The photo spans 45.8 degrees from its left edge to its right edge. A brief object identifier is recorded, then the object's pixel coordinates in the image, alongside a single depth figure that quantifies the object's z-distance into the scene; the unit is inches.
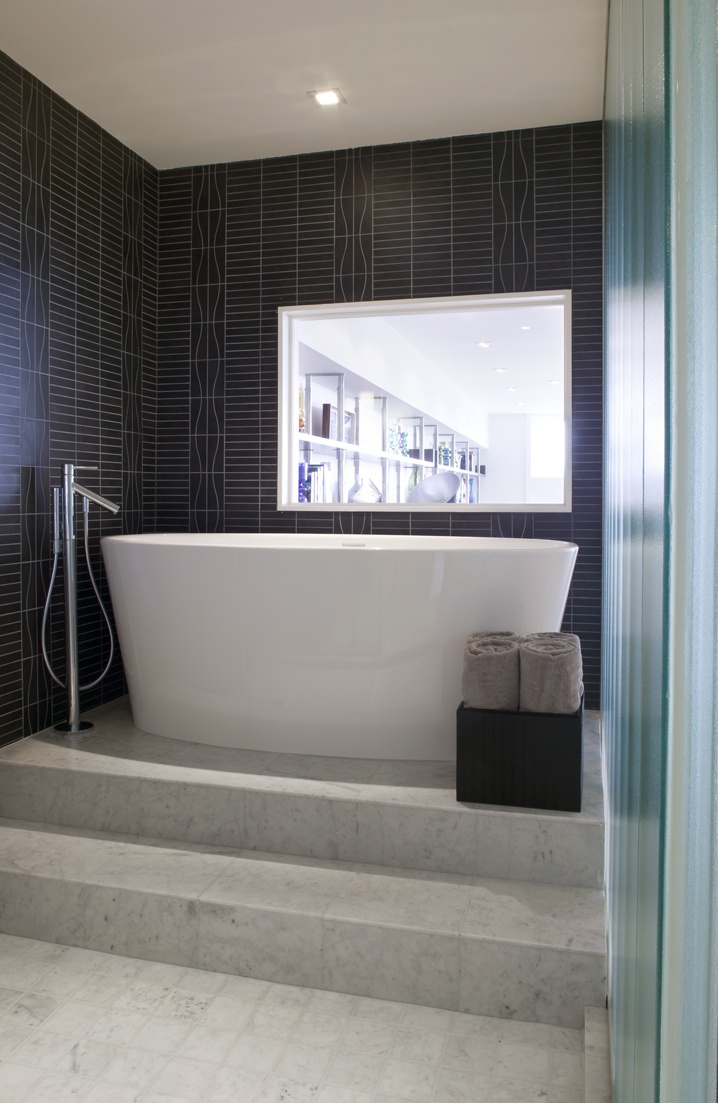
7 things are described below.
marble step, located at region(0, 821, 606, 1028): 74.3
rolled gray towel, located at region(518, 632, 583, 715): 88.5
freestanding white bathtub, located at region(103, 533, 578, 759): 103.3
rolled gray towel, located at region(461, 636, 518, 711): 89.9
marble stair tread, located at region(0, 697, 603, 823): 93.4
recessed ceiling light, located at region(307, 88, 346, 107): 128.7
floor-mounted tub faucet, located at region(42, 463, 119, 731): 120.6
